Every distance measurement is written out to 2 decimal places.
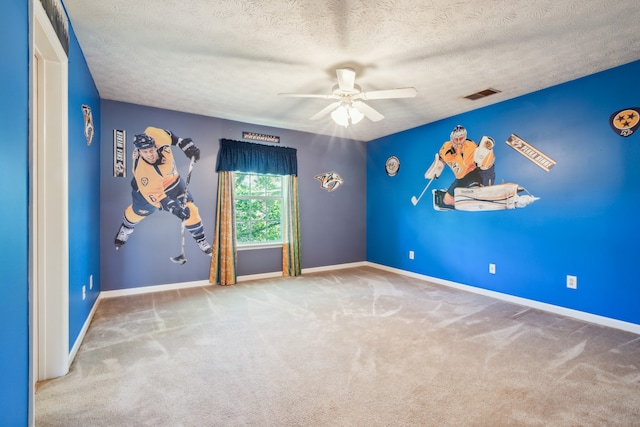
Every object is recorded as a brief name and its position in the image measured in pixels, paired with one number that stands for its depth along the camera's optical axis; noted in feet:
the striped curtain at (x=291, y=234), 17.24
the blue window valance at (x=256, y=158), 15.51
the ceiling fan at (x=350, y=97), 8.98
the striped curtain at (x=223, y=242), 15.19
